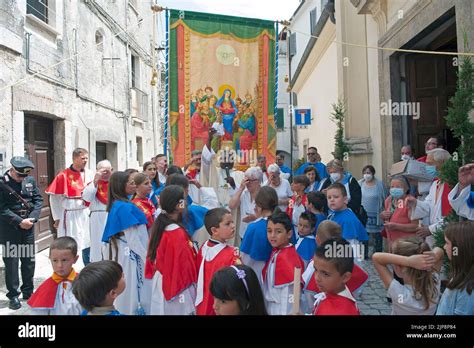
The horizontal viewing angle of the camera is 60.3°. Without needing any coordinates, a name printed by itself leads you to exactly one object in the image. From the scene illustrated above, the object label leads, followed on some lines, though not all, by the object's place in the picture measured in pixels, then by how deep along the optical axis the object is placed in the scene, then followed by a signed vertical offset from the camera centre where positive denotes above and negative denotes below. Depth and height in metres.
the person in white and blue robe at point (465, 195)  2.80 -0.14
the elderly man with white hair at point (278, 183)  4.64 -0.07
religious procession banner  4.89 +1.19
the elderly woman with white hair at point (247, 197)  4.02 -0.20
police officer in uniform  3.84 -0.38
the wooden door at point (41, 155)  5.26 +0.36
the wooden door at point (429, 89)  5.80 +1.23
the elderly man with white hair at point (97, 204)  4.35 -0.25
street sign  8.53 +1.28
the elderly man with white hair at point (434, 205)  3.34 -0.25
